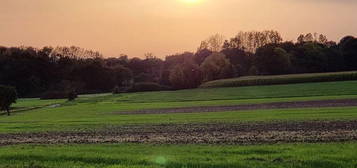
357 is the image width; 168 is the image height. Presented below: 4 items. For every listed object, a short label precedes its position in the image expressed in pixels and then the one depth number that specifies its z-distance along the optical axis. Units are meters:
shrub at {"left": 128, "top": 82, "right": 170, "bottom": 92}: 140.00
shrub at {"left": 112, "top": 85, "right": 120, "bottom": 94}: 131.20
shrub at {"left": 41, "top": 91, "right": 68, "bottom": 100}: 126.31
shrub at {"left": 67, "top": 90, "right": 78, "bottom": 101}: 107.85
